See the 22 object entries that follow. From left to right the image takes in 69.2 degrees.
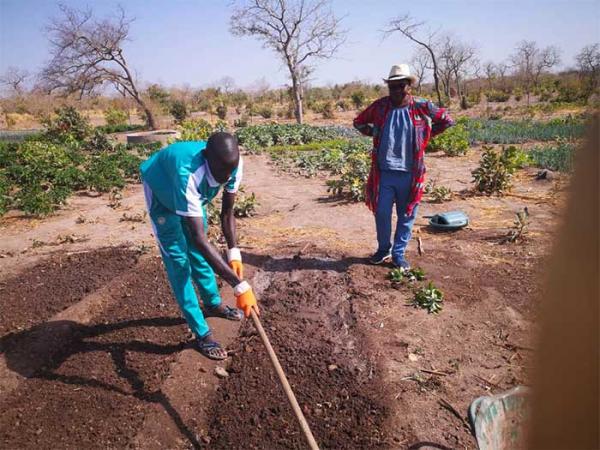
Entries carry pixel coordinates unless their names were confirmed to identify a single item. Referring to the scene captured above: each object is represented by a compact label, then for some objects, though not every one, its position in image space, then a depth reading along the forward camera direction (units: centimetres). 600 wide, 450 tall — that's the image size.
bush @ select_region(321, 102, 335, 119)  2618
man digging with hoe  257
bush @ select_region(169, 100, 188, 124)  2519
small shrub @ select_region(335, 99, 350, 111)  3116
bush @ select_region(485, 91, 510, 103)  2977
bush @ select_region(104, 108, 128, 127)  2604
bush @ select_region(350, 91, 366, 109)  3014
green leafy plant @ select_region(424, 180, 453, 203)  700
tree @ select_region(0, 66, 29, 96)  4514
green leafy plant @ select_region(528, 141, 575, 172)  852
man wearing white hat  393
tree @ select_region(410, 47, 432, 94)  3089
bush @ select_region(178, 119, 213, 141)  1214
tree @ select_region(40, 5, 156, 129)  2209
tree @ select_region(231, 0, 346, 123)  2188
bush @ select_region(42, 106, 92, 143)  1686
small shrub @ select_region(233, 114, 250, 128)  2204
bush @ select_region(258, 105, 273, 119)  2780
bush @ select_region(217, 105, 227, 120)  2756
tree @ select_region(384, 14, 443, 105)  2232
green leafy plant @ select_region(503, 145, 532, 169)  716
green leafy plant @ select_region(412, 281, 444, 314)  362
